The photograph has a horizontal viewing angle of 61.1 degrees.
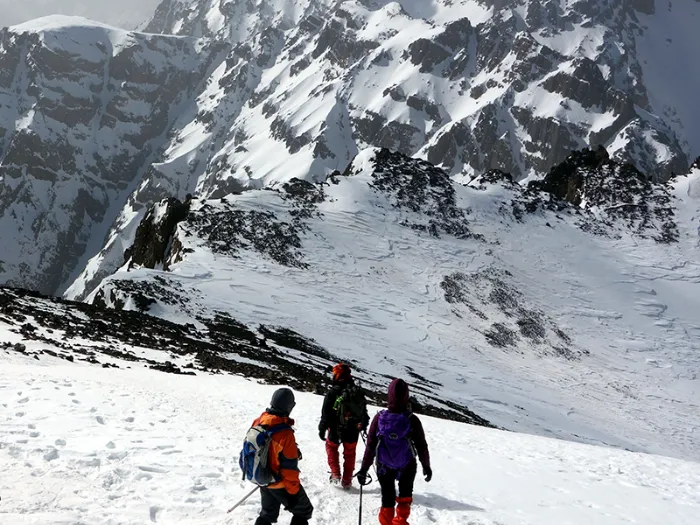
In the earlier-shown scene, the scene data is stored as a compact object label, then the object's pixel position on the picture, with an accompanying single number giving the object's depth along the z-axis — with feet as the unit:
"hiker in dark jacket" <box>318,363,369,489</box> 30.35
